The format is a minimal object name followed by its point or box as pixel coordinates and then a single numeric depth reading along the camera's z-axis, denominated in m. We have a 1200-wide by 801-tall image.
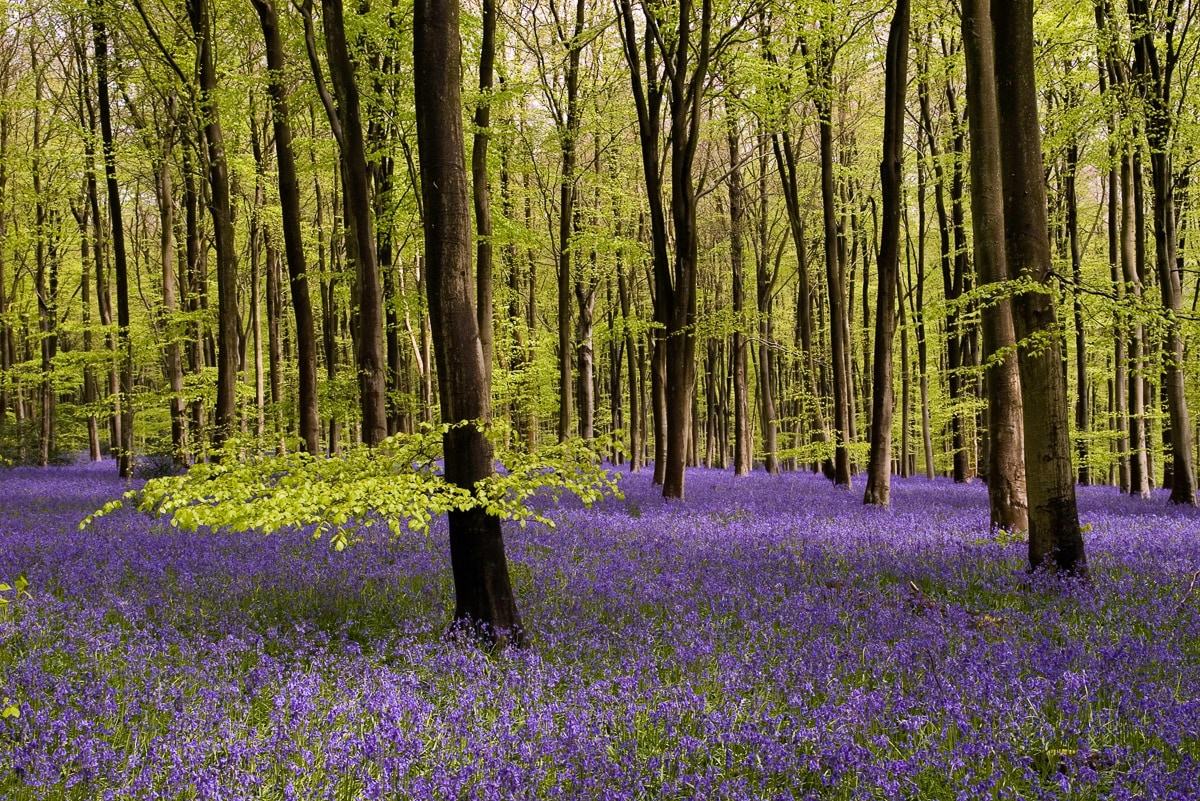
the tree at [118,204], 14.15
